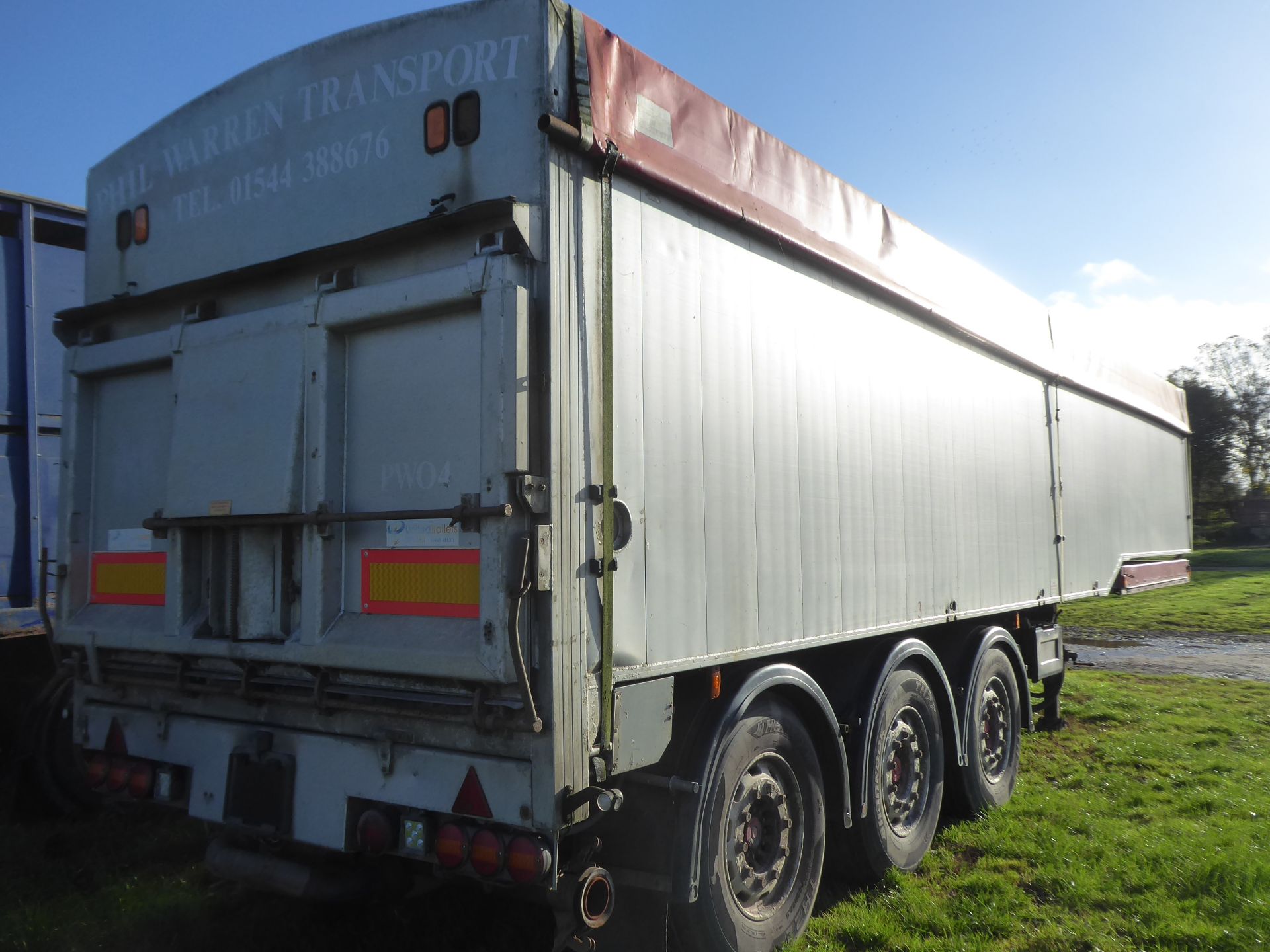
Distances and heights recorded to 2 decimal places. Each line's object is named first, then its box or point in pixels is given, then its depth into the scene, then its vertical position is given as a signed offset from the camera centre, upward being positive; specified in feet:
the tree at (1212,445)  154.92 +11.96
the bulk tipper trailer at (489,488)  9.66 +0.50
